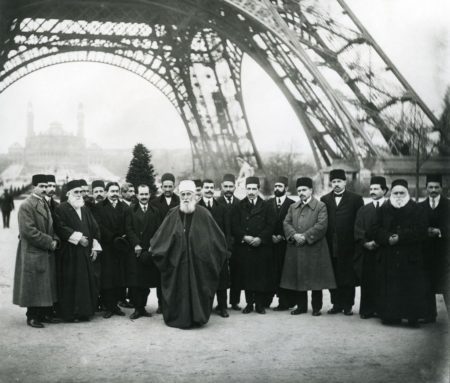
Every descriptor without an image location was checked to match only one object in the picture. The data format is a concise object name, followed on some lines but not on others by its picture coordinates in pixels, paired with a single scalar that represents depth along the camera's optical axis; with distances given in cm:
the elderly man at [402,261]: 605
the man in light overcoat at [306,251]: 675
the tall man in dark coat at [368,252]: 653
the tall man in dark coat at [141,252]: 675
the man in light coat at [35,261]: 602
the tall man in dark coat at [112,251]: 686
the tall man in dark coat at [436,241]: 623
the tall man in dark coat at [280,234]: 719
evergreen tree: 1046
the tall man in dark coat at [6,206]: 1675
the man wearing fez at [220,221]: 688
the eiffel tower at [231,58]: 1300
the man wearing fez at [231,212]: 716
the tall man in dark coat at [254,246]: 699
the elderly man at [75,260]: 633
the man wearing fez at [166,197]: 715
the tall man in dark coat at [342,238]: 689
